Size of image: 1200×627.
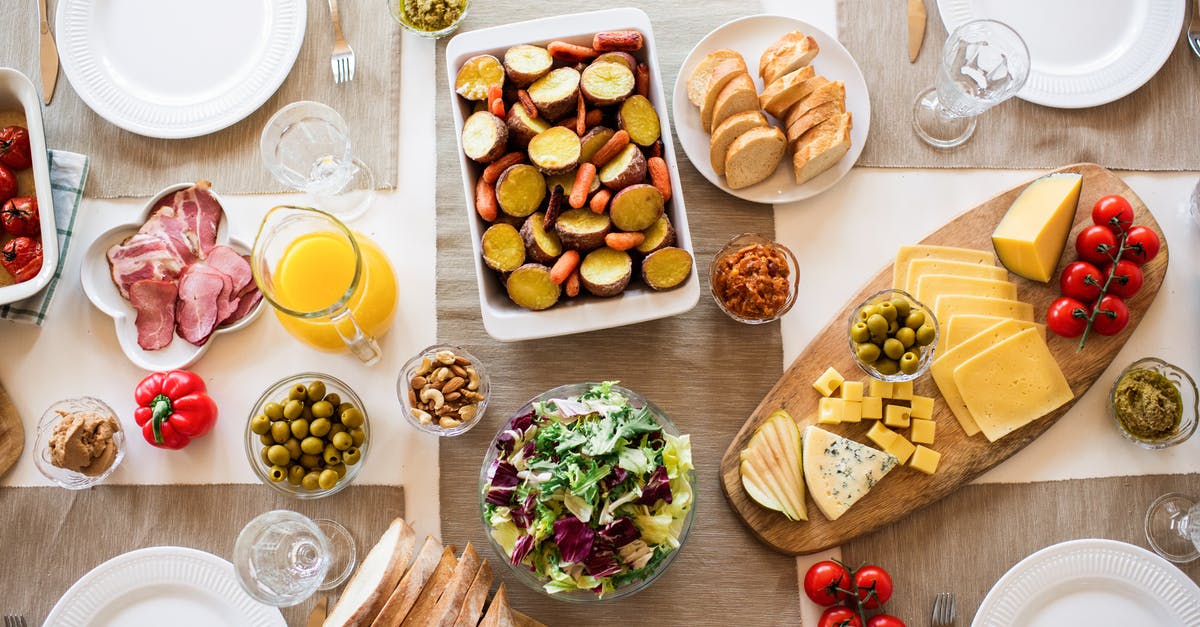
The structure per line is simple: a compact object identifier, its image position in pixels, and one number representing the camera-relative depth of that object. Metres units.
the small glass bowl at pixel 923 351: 2.26
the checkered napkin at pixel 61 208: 2.37
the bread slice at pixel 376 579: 2.03
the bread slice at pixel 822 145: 2.32
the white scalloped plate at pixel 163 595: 2.29
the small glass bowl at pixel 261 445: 2.26
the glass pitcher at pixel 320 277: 2.06
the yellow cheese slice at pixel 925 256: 2.41
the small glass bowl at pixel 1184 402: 2.33
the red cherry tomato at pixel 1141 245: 2.36
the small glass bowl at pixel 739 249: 2.31
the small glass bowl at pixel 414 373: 2.26
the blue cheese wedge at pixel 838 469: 2.29
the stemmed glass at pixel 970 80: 2.40
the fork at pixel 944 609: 2.32
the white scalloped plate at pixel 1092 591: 2.29
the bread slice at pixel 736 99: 2.33
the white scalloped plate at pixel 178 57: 2.49
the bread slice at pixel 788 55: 2.37
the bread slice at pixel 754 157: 2.29
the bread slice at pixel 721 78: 2.34
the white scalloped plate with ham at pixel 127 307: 2.37
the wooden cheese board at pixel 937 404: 2.31
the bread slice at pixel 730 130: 2.32
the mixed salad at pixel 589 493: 2.05
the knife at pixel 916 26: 2.56
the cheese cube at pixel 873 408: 2.34
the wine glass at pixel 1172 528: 2.37
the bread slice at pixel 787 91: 2.33
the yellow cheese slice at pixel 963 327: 2.36
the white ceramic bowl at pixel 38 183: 2.22
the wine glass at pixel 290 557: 2.14
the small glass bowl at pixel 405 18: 2.50
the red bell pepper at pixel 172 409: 2.27
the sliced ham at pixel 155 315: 2.35
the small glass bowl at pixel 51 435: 2.29
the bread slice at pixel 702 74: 2.40
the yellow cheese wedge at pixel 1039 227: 2.35
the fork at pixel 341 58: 2.53
